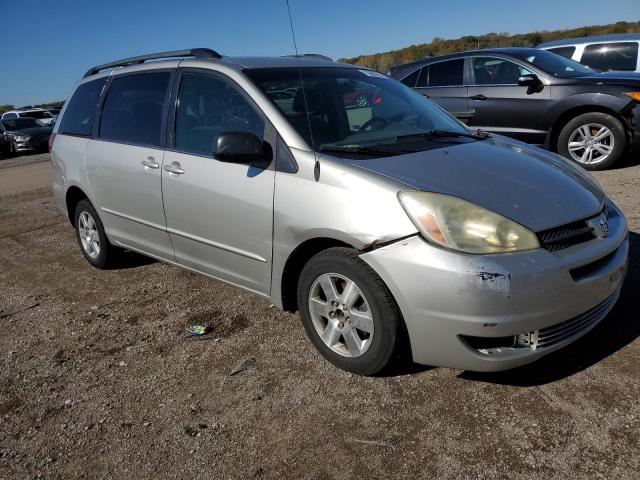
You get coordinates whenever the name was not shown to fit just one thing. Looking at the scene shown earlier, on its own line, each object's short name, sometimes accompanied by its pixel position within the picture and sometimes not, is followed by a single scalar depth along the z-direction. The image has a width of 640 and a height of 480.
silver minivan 2.39
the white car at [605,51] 8.97
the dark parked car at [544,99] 6.83
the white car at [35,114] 22.97
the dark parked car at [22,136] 19.62
